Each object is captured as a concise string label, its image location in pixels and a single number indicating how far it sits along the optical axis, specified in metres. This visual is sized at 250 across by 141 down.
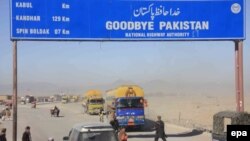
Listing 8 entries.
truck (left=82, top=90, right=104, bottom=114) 61.41
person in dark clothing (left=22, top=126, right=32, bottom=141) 19.66
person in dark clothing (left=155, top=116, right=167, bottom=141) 25.05
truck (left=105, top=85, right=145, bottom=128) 36.25
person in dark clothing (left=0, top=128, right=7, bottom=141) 18.84
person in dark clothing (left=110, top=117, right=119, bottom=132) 24.46
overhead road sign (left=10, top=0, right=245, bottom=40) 23.75
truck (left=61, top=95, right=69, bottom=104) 125.81
